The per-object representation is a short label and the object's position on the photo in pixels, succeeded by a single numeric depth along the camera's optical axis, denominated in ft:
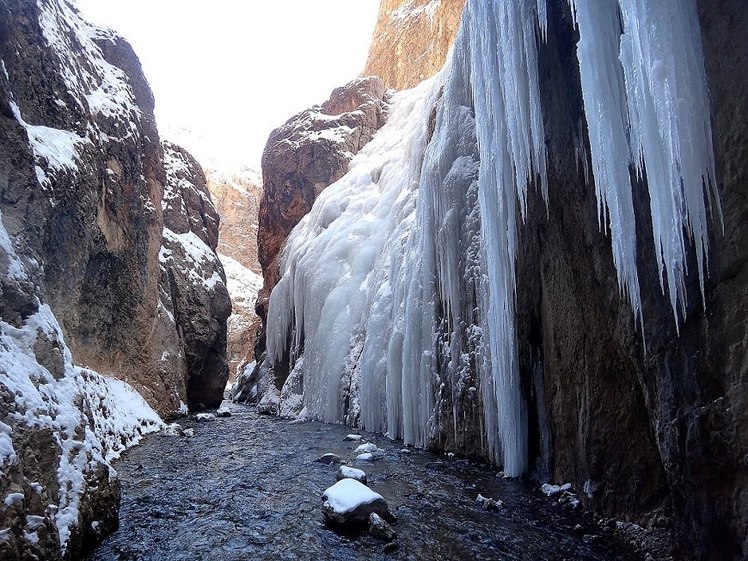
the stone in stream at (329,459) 24.79
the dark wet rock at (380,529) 14.10
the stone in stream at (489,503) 16.38
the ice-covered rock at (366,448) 27.32
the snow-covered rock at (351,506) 14.94
